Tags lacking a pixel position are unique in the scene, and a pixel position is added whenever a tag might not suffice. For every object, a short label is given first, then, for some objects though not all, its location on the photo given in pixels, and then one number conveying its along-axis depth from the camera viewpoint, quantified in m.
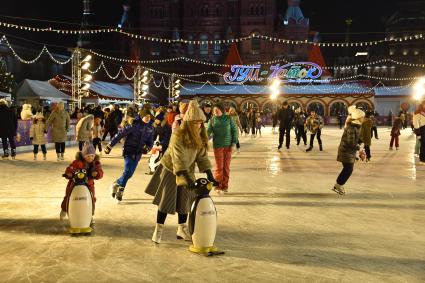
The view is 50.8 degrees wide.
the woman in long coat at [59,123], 11.67
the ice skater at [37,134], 11.95
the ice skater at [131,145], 6.63
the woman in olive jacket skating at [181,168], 4.19
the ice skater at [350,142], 7.27
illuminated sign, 40.66
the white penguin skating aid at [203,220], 4.12
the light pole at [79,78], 20.83
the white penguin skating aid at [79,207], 4.82
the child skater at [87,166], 5.01
